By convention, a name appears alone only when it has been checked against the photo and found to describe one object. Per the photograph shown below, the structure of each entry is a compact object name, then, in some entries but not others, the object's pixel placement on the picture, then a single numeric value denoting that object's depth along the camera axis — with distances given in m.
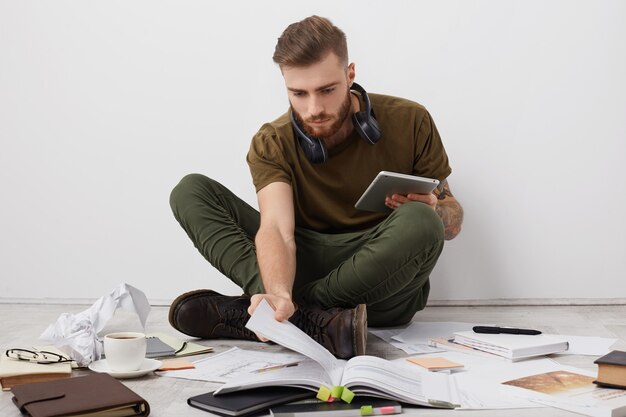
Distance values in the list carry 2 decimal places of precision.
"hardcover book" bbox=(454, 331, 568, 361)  1.90
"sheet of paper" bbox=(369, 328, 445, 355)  2.03
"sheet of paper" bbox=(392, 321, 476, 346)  2.18
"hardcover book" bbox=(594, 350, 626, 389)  1.53
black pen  2.11
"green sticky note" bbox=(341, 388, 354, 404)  1.44
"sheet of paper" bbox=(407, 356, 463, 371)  1.81
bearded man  2.02
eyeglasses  1.75
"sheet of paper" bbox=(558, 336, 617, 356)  1.99
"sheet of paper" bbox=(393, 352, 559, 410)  1.50
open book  1.47
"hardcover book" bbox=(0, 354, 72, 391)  1.62
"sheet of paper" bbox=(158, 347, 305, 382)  1.76
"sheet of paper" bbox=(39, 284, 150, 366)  1.85
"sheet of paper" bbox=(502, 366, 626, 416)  1.44
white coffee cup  1.70
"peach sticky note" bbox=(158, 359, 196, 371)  1.82
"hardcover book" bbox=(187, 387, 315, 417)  1.42
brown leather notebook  1.36
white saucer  1.73
